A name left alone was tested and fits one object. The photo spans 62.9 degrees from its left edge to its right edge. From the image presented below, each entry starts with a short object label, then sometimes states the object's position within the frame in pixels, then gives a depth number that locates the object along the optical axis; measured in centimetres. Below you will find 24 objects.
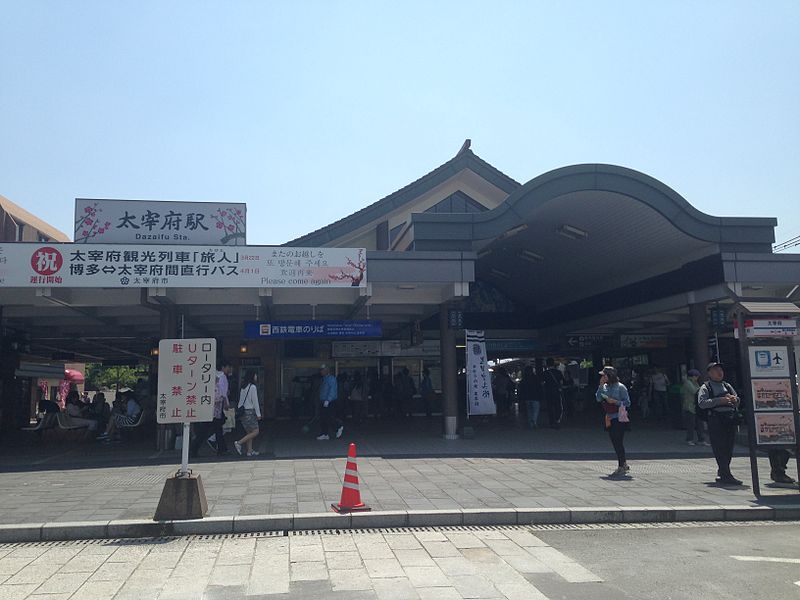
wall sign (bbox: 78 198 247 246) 1485
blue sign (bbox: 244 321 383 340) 1543
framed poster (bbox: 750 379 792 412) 942
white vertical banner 1570
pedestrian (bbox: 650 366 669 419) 2125
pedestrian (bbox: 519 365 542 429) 1786
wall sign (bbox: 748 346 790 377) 955
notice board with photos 938
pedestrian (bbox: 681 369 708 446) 1448
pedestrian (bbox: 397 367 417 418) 2252
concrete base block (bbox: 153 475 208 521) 744
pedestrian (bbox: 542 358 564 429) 1798
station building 1451
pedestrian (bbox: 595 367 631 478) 1048
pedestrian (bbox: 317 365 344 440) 1499
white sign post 810
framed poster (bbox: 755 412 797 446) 937
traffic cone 786
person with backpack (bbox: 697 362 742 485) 980
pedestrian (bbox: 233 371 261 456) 1278
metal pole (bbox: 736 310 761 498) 908
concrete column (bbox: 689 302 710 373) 1555
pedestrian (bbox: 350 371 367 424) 2105
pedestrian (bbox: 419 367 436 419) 2259
